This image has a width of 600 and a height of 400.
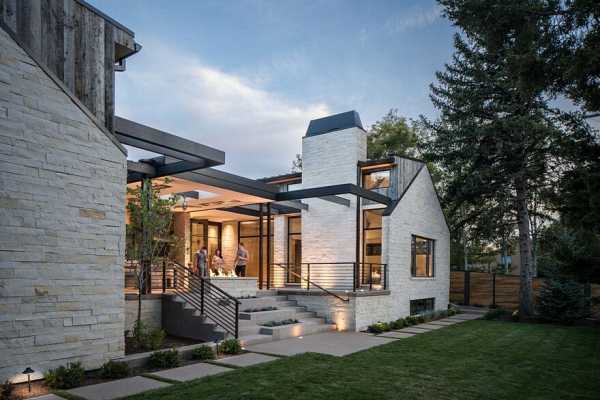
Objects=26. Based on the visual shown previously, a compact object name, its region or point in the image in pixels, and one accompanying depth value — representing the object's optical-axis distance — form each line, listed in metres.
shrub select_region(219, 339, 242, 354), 8.27
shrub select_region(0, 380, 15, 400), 5.40
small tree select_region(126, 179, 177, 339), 8.65
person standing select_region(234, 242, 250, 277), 14.53
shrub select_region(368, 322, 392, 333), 12.06
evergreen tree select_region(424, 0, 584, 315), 16.53
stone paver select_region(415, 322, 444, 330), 13.05
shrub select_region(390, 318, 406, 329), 12.84
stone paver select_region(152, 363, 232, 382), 6.50
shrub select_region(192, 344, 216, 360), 7.82
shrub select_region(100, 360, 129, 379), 6.52
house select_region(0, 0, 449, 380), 6.09
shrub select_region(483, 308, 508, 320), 16.06
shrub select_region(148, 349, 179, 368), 7.19
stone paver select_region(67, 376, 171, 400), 5.58
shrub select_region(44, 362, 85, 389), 5.93
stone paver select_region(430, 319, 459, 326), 14.07
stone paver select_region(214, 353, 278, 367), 7.49
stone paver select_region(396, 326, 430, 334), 12.32
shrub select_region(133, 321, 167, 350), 8.15
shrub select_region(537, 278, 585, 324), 14.48
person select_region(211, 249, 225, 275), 15.02
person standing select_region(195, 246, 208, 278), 12.79
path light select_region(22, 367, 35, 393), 5.57
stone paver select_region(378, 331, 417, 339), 11.16
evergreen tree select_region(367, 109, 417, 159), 29.91
